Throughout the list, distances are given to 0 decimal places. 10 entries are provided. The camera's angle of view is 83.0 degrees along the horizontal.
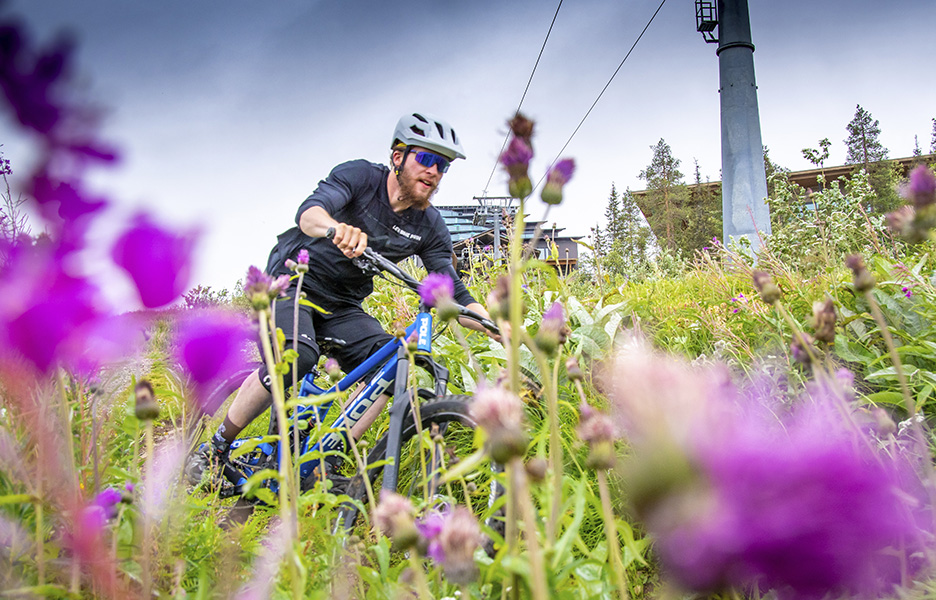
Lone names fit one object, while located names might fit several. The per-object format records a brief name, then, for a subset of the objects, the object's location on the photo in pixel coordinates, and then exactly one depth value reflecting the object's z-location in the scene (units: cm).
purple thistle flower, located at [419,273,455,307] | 82
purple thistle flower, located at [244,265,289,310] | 69
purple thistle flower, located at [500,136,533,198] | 47
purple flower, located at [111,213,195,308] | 30
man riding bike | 260
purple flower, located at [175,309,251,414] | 44
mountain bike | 202
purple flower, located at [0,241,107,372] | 30
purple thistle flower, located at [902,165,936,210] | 60
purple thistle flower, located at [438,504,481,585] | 36
